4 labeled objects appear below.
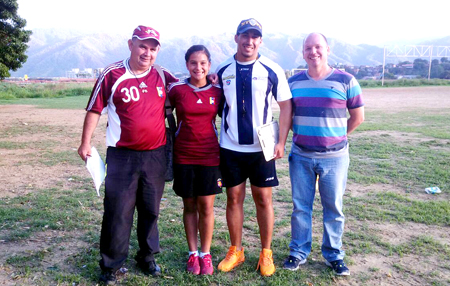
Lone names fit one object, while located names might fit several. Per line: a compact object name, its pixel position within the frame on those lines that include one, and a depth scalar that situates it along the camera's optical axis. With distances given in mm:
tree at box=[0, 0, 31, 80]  15352
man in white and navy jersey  3514
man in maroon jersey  3375
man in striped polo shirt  3574
